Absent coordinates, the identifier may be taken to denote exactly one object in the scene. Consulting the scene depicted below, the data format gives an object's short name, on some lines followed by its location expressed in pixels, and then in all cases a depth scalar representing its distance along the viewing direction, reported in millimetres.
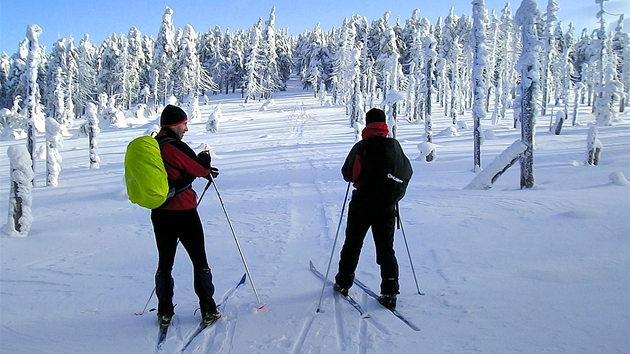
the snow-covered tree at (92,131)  19891
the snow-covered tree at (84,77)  59106
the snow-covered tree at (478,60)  15836
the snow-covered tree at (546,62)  28797
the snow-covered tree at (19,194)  7863
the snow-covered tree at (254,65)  60131
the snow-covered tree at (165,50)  50344
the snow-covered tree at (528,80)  11312
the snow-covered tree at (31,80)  17344
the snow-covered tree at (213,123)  35500
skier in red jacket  3566
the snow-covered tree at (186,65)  52719
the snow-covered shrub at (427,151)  18047
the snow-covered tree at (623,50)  38544
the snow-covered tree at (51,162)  15961
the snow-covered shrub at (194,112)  43888
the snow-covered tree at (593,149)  14672
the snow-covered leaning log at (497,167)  11156
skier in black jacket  3939
